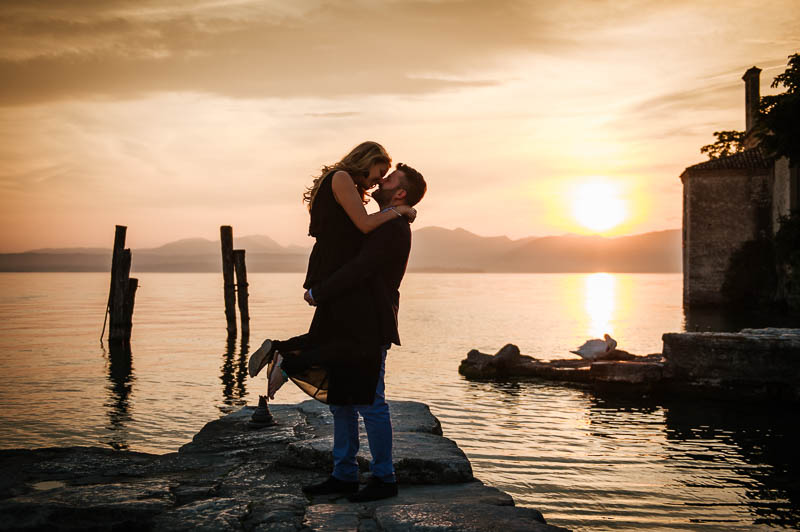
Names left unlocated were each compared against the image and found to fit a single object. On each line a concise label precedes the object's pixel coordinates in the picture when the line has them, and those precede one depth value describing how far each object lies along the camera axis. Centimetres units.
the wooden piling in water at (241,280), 2238
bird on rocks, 1723
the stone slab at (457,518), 371
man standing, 426
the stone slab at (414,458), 485
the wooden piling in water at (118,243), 1967
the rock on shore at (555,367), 1353
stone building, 3797
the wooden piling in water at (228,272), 2250
